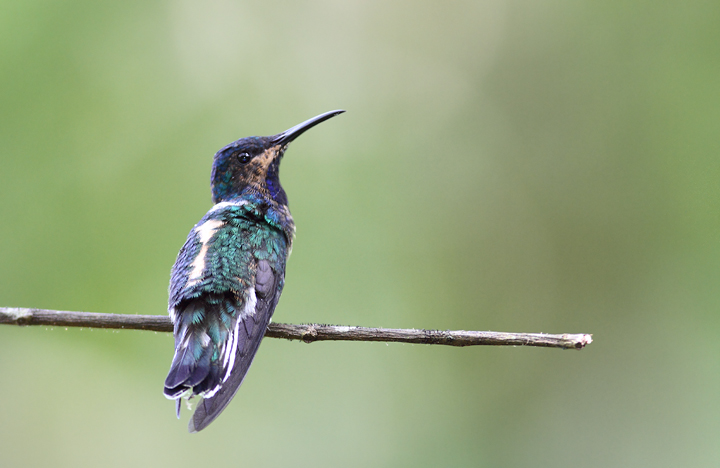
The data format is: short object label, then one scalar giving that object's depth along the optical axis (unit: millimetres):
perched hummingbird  5352
